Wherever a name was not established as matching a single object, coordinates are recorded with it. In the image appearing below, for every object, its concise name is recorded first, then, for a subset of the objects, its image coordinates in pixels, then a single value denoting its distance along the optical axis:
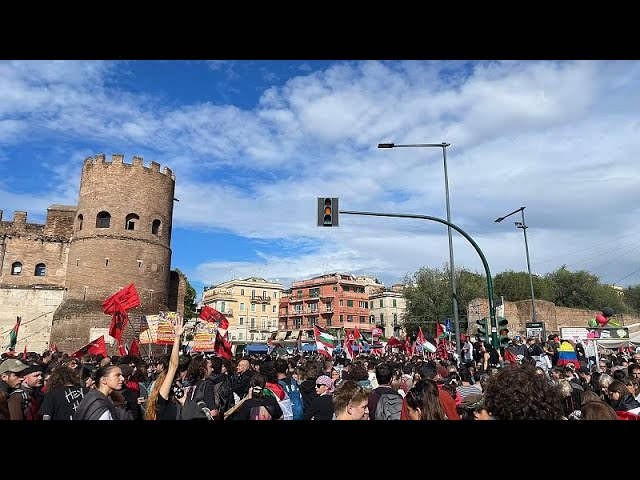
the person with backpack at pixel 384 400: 4.89
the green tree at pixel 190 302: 58.04
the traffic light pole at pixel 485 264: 12.18
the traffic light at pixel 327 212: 13.77
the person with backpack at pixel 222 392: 6.74
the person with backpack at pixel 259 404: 4.73
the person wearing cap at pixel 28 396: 4.46
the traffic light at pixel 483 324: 15.06
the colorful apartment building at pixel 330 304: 87.38
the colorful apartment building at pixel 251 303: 94.69
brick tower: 32.19
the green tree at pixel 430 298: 55.81
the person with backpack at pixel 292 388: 5.37
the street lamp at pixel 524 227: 30.61
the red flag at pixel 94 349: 12.34
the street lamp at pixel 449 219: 15.80
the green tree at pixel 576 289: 64.25
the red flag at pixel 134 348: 14.73
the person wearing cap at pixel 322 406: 5.48
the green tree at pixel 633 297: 88.66
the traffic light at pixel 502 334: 12.51
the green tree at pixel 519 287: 65.62
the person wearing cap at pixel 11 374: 5.23
